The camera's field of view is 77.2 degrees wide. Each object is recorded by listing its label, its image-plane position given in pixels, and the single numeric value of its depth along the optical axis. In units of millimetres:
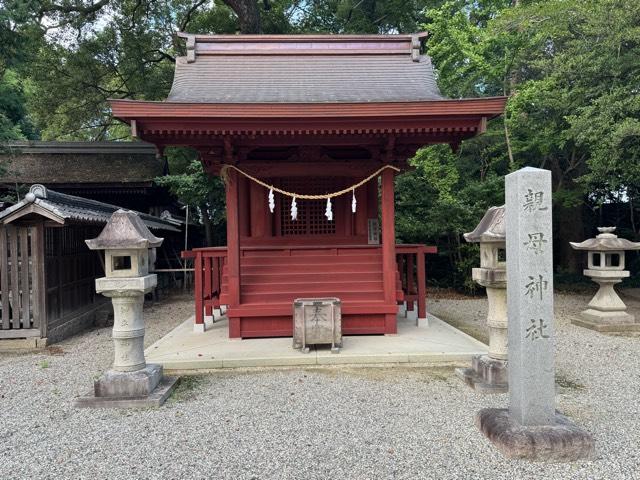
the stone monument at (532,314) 3221
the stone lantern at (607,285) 7711
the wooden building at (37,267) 6719
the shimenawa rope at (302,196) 6469
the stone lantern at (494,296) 4355
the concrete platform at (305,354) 5441
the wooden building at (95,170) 14031
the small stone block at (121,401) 4199
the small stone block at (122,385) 4293
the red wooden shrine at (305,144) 5781
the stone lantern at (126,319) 4285
